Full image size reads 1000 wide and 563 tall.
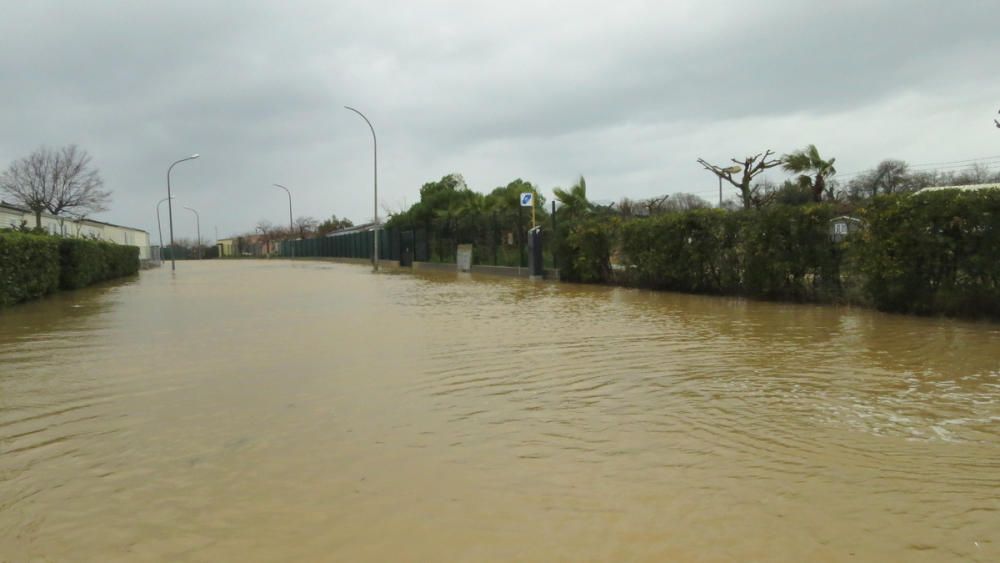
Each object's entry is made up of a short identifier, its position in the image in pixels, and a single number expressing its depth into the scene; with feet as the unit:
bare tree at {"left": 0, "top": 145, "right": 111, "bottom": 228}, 184.44
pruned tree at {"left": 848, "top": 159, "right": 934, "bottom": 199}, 125.29
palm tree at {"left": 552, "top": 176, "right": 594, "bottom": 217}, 96.12
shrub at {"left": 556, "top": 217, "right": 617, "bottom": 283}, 65.16
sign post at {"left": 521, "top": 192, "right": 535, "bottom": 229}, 81.97
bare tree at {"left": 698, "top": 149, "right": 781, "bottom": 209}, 101.65
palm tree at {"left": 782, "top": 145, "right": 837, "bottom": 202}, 100.01
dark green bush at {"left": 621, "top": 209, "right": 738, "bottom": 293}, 50.42
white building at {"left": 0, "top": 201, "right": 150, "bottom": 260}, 107.94
